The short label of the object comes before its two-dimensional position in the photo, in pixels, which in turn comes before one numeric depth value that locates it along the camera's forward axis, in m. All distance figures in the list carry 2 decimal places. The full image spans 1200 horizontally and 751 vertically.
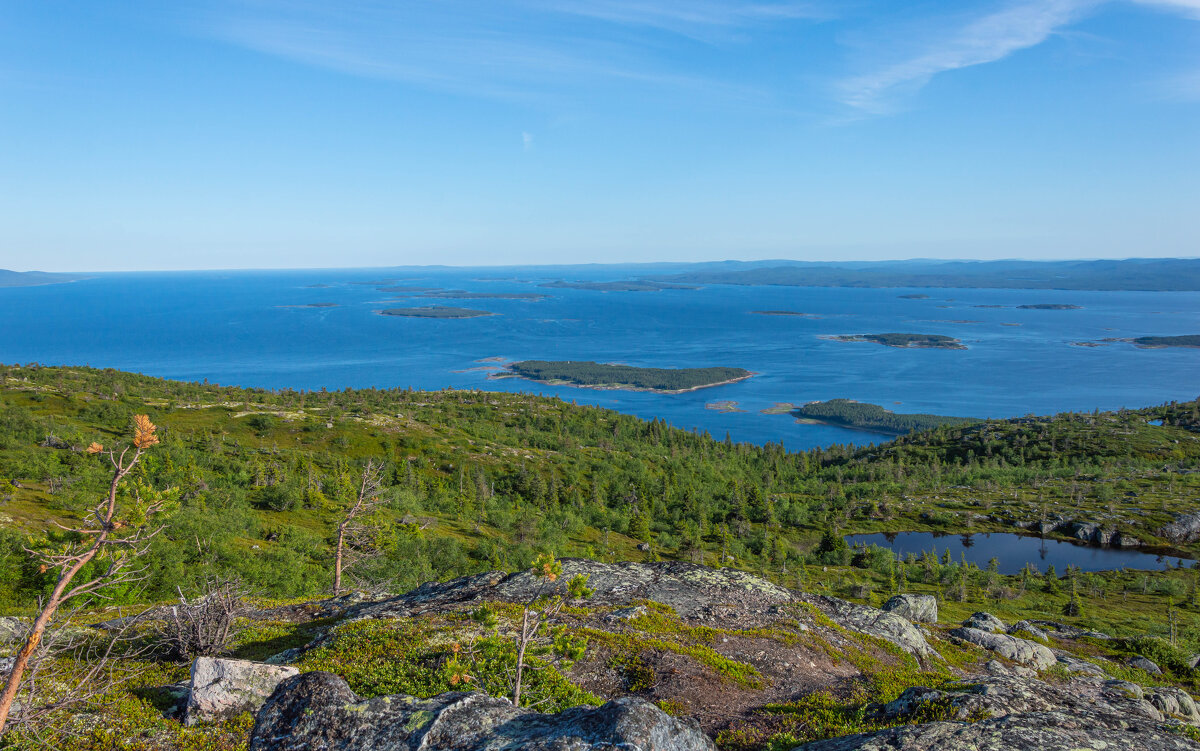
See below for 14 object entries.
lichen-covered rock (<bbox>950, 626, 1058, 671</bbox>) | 21.75
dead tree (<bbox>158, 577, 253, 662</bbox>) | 14.88
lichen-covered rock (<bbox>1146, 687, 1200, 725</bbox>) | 17.45
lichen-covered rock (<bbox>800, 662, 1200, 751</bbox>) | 9.60
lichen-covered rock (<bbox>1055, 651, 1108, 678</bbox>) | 21.53
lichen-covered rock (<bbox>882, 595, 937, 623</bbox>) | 30.25
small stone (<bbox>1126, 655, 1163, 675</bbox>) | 27.59
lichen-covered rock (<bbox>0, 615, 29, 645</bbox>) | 15.36
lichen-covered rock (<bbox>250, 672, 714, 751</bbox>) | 8.96
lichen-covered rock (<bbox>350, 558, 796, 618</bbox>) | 20.58
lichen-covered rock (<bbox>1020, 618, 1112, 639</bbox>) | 33.28
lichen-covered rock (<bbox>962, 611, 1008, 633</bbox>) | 27.02
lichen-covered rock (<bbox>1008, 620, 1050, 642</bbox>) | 29.52
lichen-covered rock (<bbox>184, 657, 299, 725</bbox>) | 11.49
